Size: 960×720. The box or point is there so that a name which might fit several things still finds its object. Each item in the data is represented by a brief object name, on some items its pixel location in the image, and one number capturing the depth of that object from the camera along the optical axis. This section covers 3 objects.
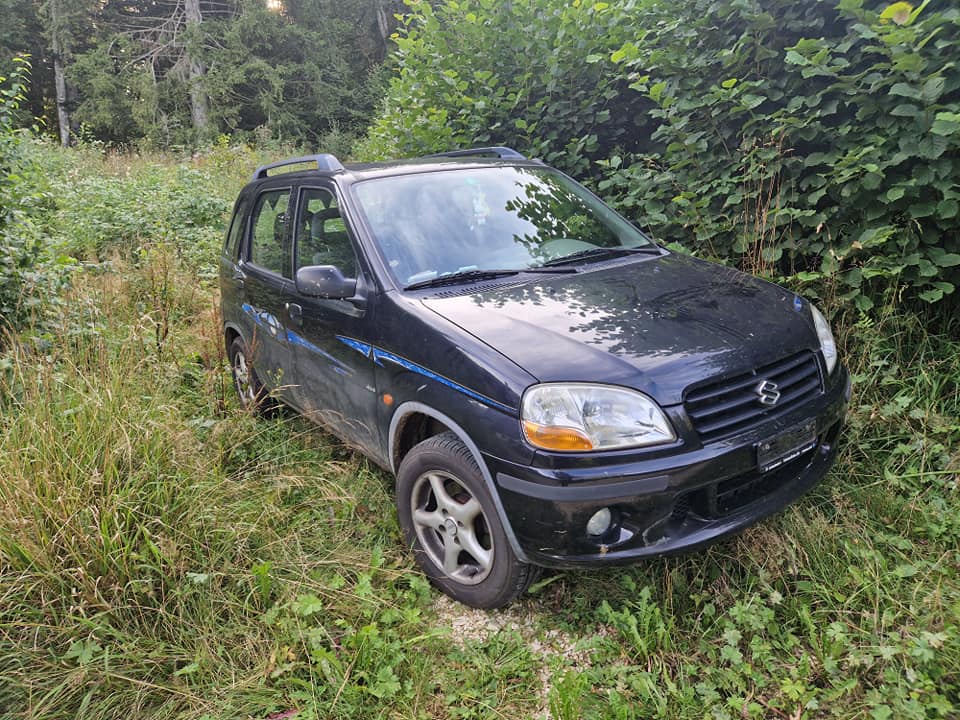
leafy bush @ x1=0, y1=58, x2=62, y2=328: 4.21
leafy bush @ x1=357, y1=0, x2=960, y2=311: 3.32
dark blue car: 2.20
